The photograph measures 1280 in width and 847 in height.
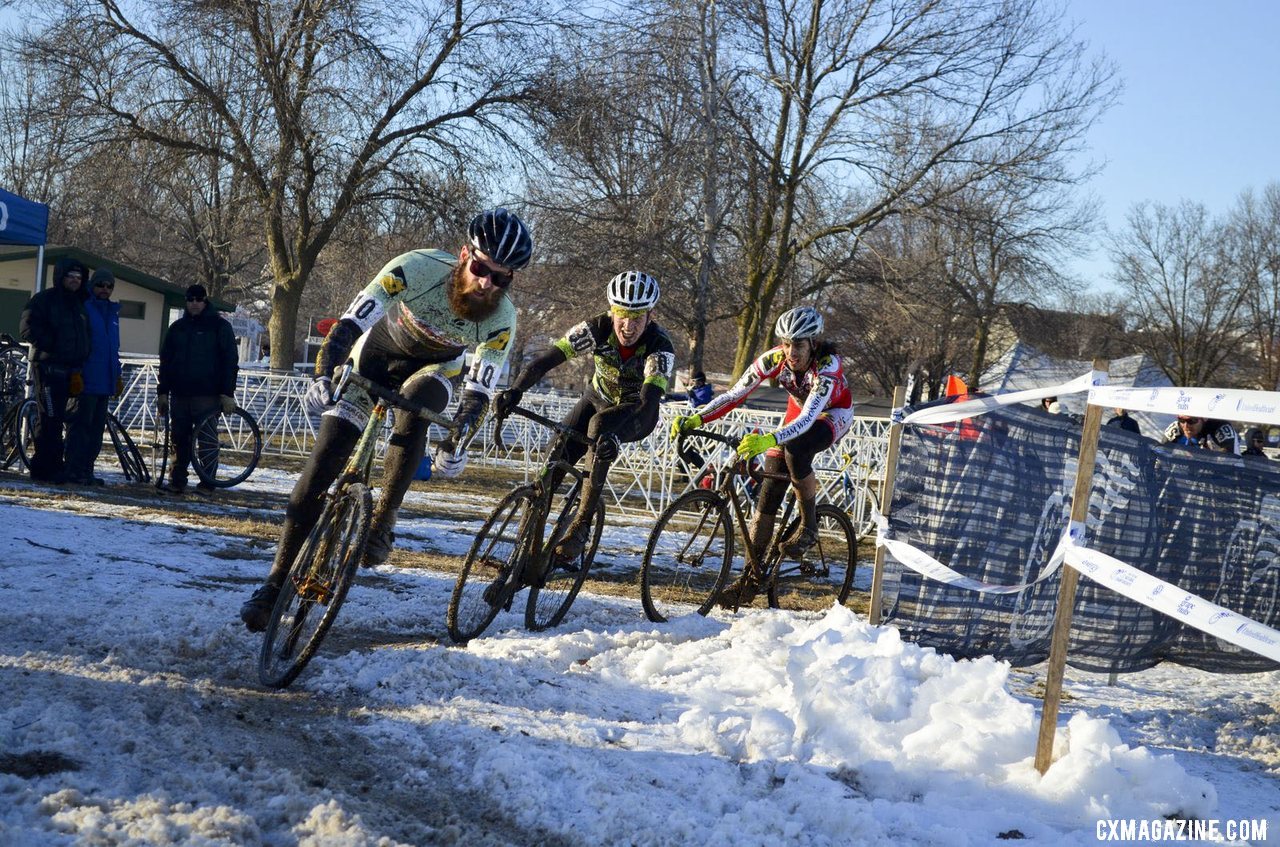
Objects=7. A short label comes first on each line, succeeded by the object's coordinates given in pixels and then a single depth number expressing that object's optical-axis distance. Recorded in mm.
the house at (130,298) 32844
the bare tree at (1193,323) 53031
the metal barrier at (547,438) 15953
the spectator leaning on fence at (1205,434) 11602
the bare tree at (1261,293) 51812
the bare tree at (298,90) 21859
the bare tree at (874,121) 22906
